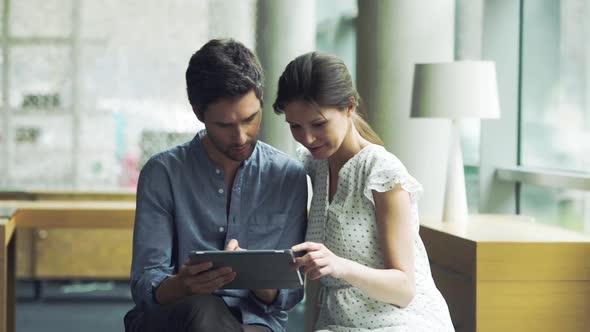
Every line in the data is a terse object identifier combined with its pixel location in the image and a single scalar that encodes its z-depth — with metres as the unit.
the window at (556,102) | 4.46
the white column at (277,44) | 6.39
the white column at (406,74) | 4.32
